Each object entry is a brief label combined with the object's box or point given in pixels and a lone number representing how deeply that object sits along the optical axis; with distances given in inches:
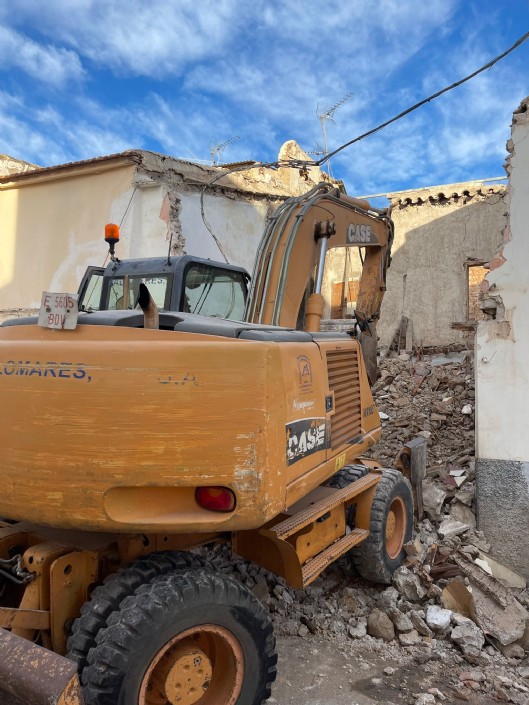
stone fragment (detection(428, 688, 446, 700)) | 128.8
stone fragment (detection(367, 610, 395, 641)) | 152.3
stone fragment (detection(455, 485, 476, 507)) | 226.5
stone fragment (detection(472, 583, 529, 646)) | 162.2
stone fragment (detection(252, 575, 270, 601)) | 161.9
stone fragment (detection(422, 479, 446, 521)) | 224.2
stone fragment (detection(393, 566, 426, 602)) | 170.4
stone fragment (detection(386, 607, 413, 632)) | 154.0
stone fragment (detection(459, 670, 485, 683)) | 137.7
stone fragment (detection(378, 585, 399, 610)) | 165.1
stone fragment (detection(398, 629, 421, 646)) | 150.1
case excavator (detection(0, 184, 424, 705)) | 87.7
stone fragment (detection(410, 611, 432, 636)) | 154.6
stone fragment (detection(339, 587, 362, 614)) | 164.9
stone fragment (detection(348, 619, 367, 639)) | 152.6
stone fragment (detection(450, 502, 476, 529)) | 222.9
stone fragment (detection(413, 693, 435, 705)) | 124.2
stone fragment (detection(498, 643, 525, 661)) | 158.1
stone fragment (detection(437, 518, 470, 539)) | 214.1
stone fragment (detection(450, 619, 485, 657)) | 149.9
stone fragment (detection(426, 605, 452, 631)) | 156.3
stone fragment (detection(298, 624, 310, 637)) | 152.3
